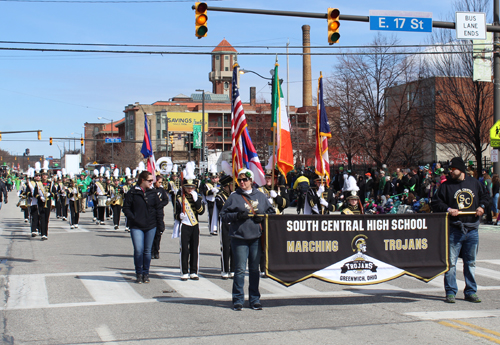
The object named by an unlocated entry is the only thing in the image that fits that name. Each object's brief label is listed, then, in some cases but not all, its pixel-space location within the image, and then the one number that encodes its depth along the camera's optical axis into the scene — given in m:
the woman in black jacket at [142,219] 9.53
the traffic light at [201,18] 14.19
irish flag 11.50
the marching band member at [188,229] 9.89
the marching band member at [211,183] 18.03
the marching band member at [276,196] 9.77
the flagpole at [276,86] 11.86
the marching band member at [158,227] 10.55
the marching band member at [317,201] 11.98
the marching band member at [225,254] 10.01
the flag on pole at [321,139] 13.39
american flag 10.61
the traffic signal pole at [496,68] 17.77
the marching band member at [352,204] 10.00
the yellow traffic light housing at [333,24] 14.48
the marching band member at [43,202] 16.20
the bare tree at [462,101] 26.75
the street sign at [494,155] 18.80
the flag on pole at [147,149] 17.39
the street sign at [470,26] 15.05
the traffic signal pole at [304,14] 14.18
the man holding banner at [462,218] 7.80
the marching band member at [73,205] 20.52
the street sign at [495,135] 18.16
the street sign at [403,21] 14.44
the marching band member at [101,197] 21.30
